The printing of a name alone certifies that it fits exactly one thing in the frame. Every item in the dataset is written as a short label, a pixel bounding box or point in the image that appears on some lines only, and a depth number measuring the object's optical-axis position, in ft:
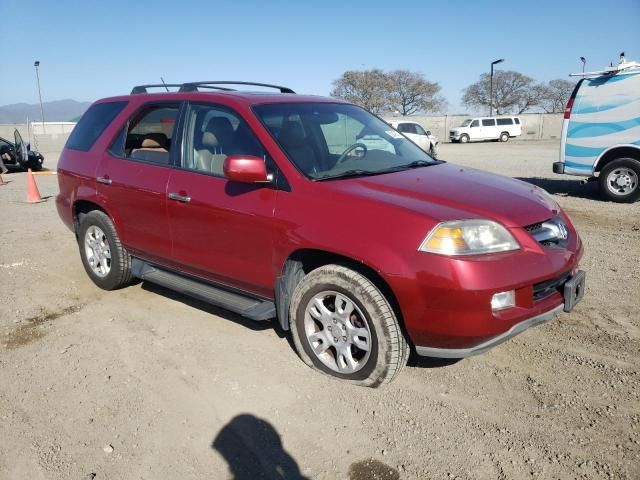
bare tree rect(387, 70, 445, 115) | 238.89
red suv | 9.46
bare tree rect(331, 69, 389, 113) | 226.99
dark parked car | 58.54
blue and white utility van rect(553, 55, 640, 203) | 29.99
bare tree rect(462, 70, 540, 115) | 230.27
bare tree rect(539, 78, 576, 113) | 232.94
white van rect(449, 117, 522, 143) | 122.83
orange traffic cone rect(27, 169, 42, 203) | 36.35
